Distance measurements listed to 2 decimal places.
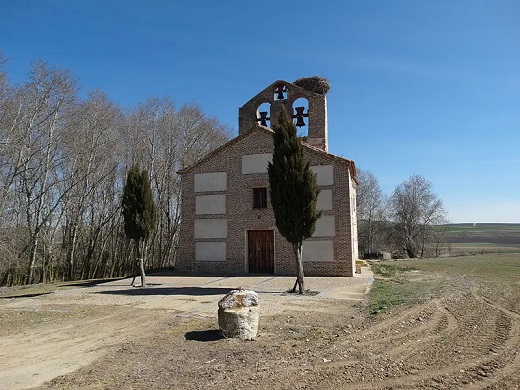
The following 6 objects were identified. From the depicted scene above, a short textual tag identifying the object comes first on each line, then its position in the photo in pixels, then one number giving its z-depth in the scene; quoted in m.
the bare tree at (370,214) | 41.94
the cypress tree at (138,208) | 14.37
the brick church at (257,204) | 16.73
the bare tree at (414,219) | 41.91
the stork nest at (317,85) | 19.50
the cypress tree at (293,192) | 12.13
